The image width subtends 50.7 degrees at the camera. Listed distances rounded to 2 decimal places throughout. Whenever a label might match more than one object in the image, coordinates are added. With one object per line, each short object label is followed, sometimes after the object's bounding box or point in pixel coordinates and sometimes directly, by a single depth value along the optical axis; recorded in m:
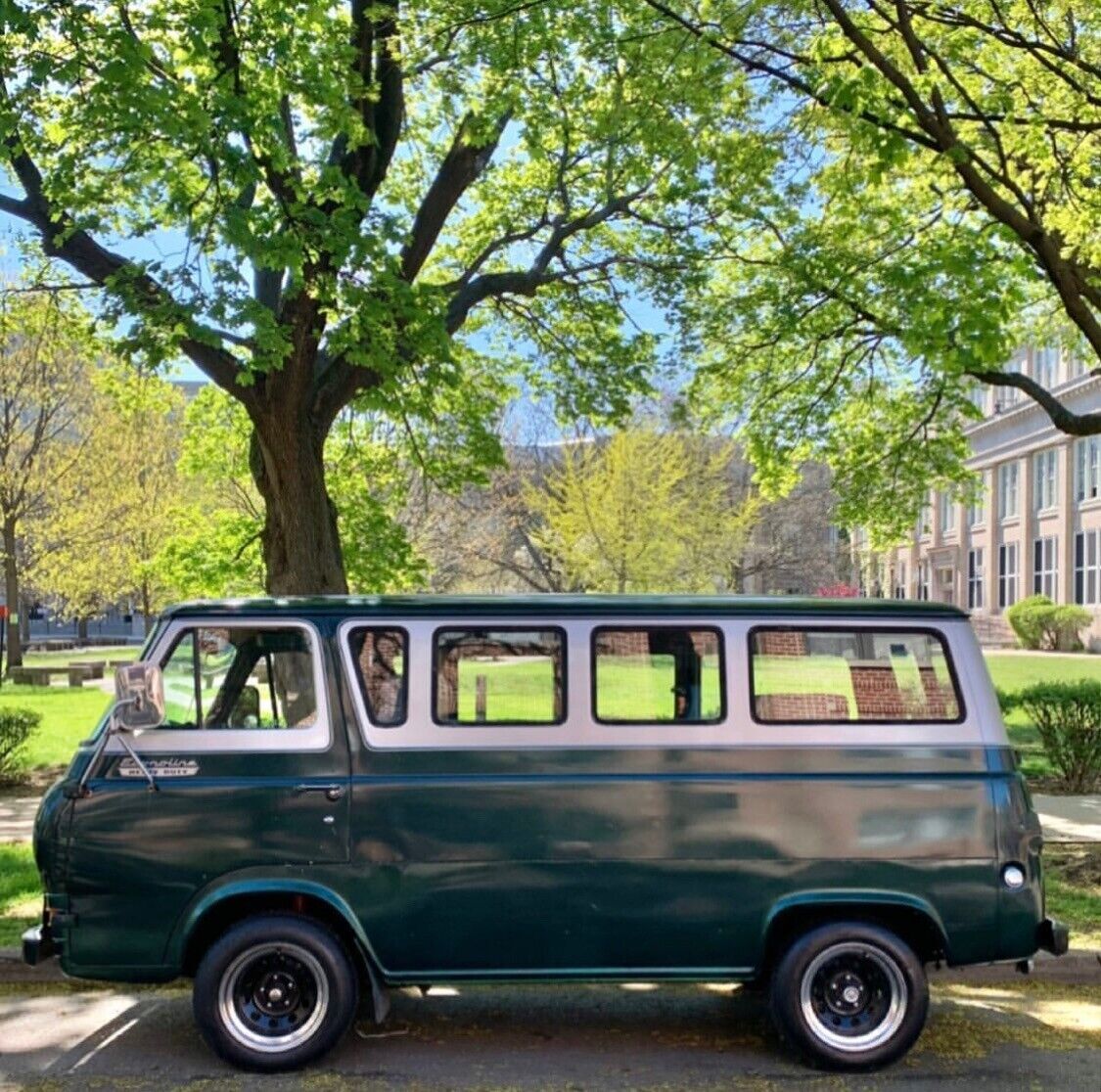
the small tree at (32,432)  29.27
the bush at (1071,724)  12.26
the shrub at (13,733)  13.20
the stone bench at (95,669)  31.33
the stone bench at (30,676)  29.44
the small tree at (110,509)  33.91
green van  5.06
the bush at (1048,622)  44.91
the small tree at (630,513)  34.34
